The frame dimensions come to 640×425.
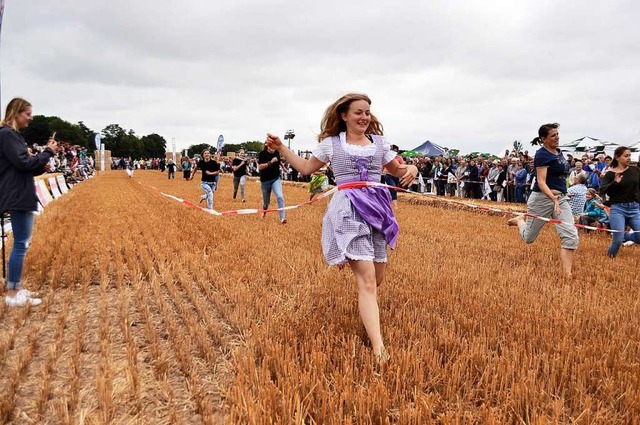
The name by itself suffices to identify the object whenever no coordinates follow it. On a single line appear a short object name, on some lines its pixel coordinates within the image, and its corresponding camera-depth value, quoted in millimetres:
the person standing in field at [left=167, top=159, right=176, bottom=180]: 41716
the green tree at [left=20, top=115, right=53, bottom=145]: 102312
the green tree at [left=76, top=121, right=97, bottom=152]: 126750
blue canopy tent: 31300
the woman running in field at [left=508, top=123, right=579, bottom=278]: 6027
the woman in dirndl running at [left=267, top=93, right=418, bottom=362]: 3318
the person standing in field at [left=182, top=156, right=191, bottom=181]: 37944
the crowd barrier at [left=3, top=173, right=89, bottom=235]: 14057
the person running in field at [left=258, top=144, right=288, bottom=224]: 11266
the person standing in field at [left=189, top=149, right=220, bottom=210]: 13688
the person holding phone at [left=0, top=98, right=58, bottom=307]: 4637
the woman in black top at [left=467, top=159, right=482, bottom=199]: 19750
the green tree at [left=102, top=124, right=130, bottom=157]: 139750
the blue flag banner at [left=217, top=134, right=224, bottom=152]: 43866
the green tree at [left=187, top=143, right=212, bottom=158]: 152800
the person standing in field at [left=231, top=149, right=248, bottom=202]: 16047
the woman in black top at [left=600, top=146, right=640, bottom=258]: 7297
